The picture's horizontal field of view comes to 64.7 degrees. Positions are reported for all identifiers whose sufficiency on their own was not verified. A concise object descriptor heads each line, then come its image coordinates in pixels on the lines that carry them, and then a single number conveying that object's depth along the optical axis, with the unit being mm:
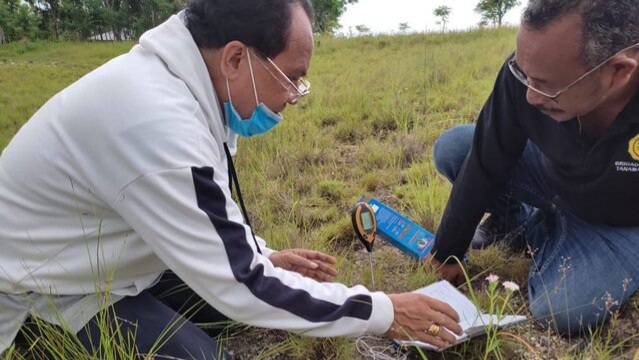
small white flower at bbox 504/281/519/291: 1354
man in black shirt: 1590
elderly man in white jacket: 1365
